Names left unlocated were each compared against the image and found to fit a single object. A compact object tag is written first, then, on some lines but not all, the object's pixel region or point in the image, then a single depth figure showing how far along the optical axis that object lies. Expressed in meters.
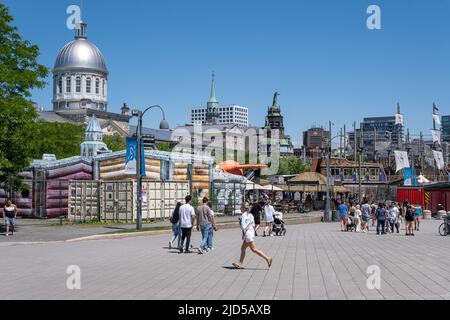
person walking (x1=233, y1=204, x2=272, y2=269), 15.23
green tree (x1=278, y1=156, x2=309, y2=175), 116.94
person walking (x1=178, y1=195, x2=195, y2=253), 19.33
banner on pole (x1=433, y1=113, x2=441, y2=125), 69.89
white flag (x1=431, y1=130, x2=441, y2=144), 69.31
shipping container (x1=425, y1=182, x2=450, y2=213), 51.91
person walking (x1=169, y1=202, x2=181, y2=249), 20.53
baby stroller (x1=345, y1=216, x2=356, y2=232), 32.97
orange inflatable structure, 57.29
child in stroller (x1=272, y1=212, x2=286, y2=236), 28.61
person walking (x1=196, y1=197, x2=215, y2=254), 19.36
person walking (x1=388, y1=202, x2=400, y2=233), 31.39
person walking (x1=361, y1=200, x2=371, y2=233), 32.56
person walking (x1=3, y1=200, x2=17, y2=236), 26.31
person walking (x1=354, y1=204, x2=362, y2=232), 32.88
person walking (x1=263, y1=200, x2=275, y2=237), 28.14
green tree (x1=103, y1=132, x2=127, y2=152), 93.62
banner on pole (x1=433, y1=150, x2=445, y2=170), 67.44
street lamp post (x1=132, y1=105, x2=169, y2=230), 28.38
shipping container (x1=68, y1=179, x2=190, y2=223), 34.00
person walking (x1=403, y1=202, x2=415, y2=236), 29.36
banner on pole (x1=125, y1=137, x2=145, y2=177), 29.84
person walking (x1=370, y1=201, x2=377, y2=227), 39.70
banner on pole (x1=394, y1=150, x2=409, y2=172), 62.41
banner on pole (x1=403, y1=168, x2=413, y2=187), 55.41
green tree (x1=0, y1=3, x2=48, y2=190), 26.53
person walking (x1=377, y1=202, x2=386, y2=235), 30.47
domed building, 136.12
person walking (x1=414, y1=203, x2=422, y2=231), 33.44
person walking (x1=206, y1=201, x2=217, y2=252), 19.91
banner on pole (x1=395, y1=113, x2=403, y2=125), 80.50
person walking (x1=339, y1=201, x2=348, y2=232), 34.19
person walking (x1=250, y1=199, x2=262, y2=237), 27.42
